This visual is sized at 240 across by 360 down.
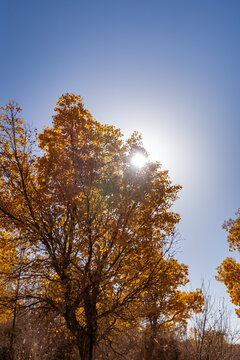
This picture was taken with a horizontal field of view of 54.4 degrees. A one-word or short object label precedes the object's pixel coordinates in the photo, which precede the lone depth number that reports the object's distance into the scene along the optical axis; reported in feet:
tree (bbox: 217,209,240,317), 38.80
